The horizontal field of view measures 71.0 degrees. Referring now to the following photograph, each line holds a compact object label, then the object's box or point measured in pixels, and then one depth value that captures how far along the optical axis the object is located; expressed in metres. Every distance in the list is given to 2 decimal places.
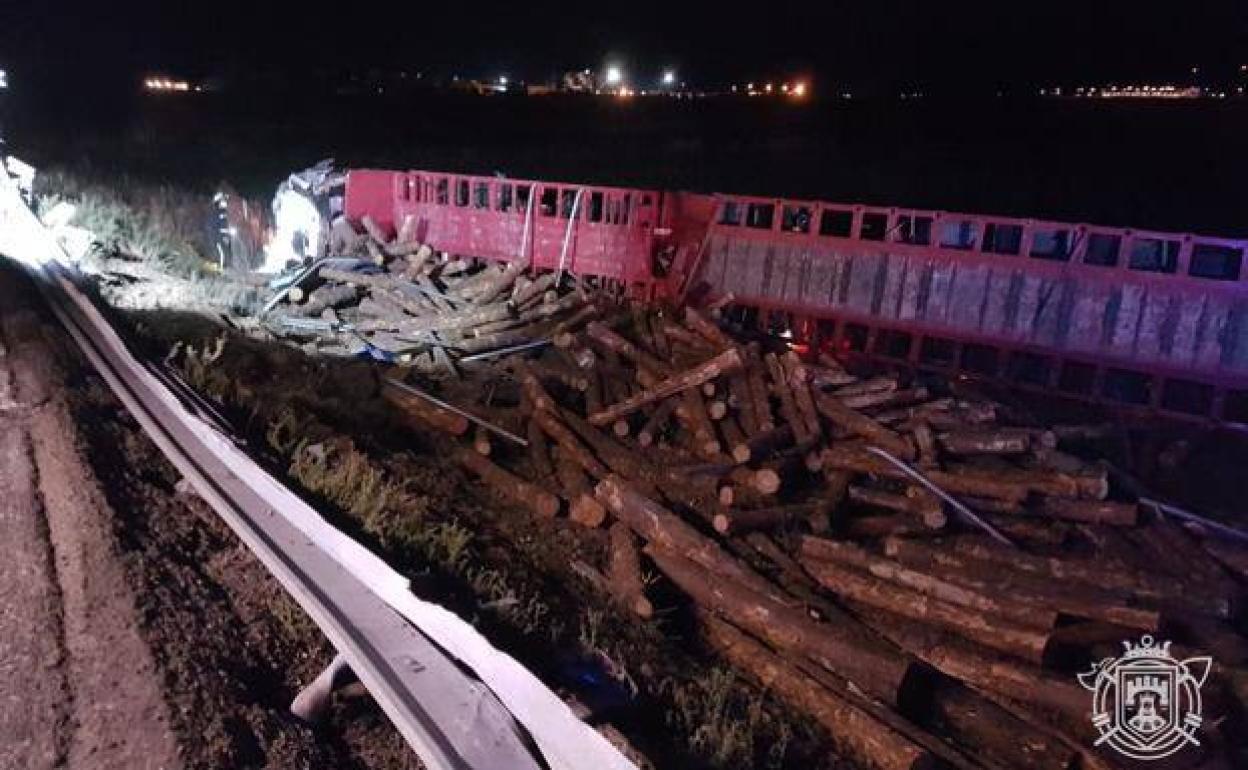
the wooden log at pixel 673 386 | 8.02
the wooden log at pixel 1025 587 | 5.37
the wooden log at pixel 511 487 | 7.27
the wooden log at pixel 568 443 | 7.64
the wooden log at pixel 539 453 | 7.89
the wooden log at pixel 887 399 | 7.80
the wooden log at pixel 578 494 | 7.03
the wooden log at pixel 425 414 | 8.34
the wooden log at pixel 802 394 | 7.64
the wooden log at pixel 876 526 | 6.61
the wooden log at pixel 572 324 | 9.66
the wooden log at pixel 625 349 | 8.77
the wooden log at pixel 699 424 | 7.62
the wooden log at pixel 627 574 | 6.15
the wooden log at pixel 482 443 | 8.01
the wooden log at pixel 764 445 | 7.23
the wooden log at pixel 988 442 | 7.01
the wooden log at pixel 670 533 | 6.16
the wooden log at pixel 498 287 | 11.63
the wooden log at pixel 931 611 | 5.43
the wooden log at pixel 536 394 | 8.20
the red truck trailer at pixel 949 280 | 8.47
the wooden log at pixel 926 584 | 5.50
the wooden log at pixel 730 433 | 7.69
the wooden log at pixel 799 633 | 5.22
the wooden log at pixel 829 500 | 6.63
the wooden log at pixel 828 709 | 4.82
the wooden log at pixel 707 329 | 8.80
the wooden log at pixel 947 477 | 6.68
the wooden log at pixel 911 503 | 6.46
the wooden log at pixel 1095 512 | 6.38
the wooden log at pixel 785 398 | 7.66
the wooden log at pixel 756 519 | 6.61
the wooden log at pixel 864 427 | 7.17
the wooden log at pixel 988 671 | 5.16
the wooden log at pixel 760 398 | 7.73
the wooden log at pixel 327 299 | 11.88
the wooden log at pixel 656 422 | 7.93
